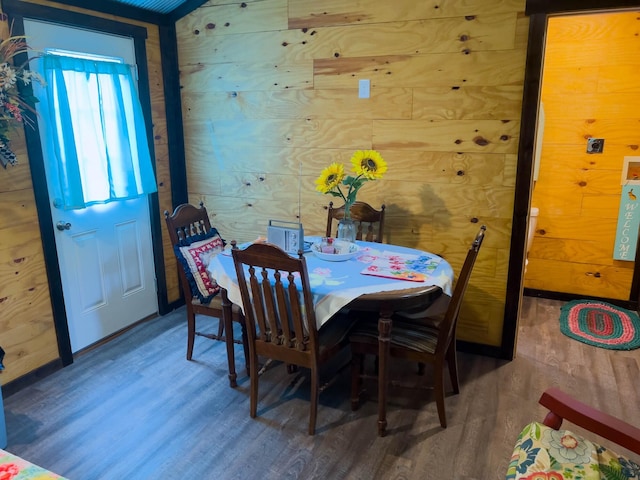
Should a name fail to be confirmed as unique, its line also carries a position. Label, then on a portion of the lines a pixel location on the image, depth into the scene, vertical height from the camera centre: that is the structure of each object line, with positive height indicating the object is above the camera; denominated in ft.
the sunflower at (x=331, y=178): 8.43 -0.51
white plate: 8.57 -1.86
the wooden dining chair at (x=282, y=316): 7.00 -2.54
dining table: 7.15 -2.08
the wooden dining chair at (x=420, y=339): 7.41 -3.08
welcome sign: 12.34 -1.76
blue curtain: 9.25 +0.38
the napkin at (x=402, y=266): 7.83 -2.00
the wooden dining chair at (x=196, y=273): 9.23 -2.37
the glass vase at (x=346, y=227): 8.99 -1.46
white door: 9.66 -2.26
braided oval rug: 11.08 -4.38
